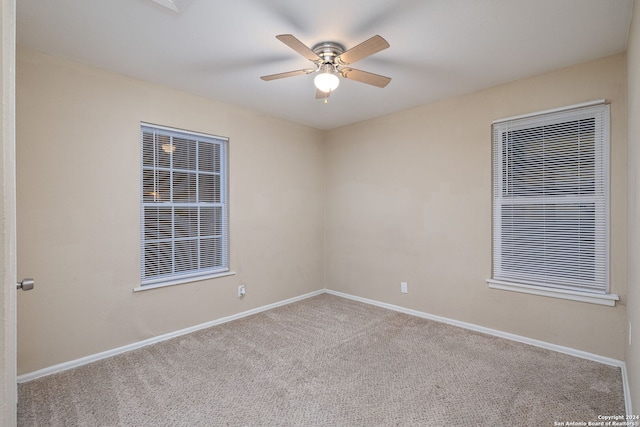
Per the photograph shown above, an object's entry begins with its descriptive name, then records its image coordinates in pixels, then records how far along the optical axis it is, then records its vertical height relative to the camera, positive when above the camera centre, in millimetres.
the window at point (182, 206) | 3182 +50
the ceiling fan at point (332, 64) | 2129 +1056
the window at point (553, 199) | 2713 +111
